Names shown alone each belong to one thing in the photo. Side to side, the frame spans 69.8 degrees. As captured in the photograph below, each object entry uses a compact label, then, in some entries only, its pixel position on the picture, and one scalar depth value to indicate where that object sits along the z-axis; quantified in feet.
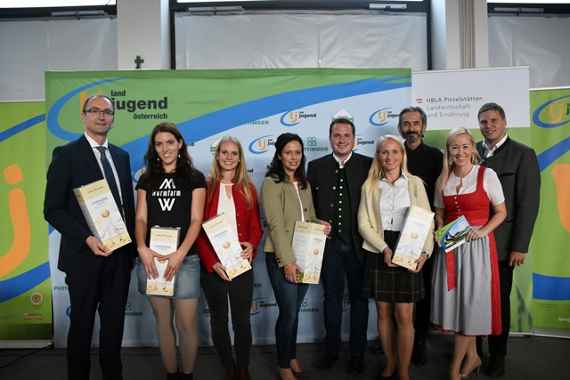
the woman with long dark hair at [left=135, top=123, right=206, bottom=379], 7.39
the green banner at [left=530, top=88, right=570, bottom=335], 11.57
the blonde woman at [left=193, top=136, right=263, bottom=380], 7.75
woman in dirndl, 7.67
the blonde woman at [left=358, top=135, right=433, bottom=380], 7.78
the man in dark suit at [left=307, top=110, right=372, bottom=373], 8.59
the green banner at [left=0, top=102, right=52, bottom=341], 11.46
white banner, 10.95
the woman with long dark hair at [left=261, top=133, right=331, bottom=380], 7.95
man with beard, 9.32
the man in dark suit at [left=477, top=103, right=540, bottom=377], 8.66
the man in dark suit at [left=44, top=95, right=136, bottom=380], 7.17
